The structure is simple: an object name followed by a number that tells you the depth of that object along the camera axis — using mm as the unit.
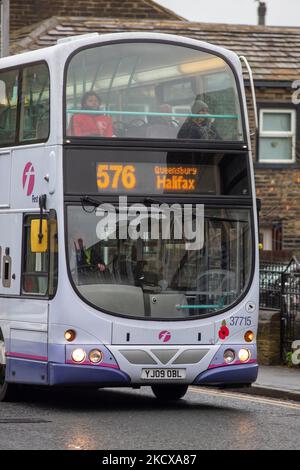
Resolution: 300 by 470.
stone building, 32125
